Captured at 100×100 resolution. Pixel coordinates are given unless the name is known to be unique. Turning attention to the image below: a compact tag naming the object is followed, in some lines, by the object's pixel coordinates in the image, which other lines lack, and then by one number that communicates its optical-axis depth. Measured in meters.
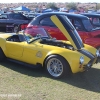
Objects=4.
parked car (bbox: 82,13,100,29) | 10.60
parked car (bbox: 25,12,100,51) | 7.85
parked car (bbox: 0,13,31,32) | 14.67
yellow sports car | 5.36
